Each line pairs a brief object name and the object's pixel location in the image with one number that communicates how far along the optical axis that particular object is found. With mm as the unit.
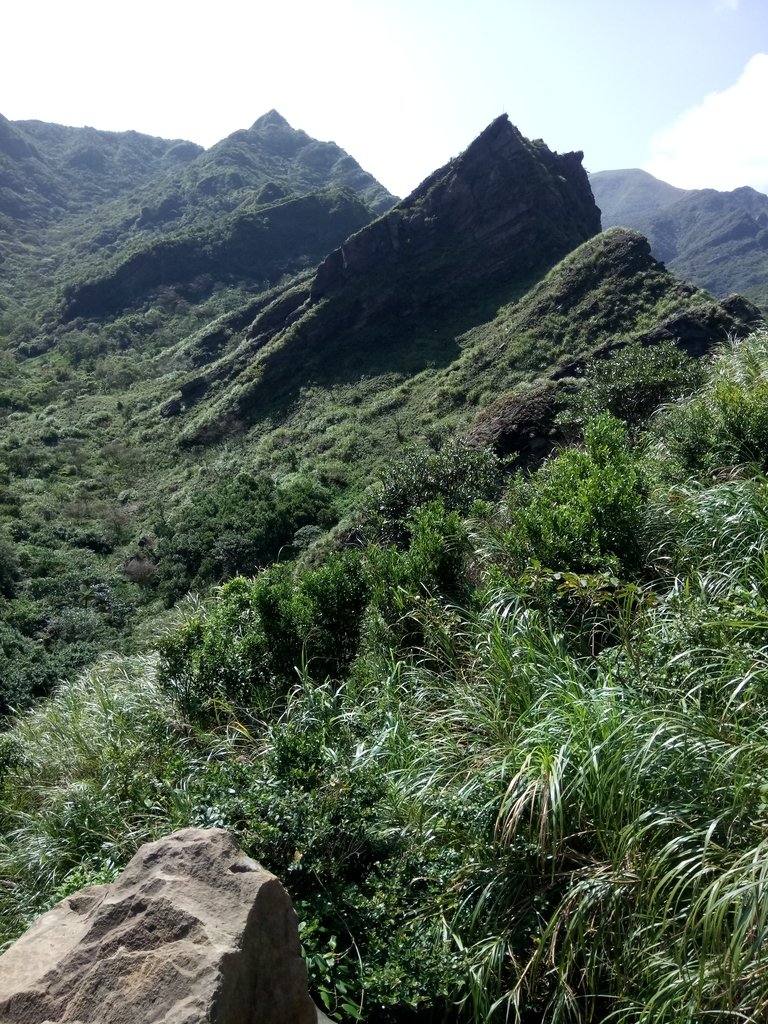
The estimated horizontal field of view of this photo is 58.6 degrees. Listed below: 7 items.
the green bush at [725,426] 5230
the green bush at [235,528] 24750
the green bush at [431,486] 9062
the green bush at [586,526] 4402
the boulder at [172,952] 1857
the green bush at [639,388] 9656
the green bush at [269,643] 5059
